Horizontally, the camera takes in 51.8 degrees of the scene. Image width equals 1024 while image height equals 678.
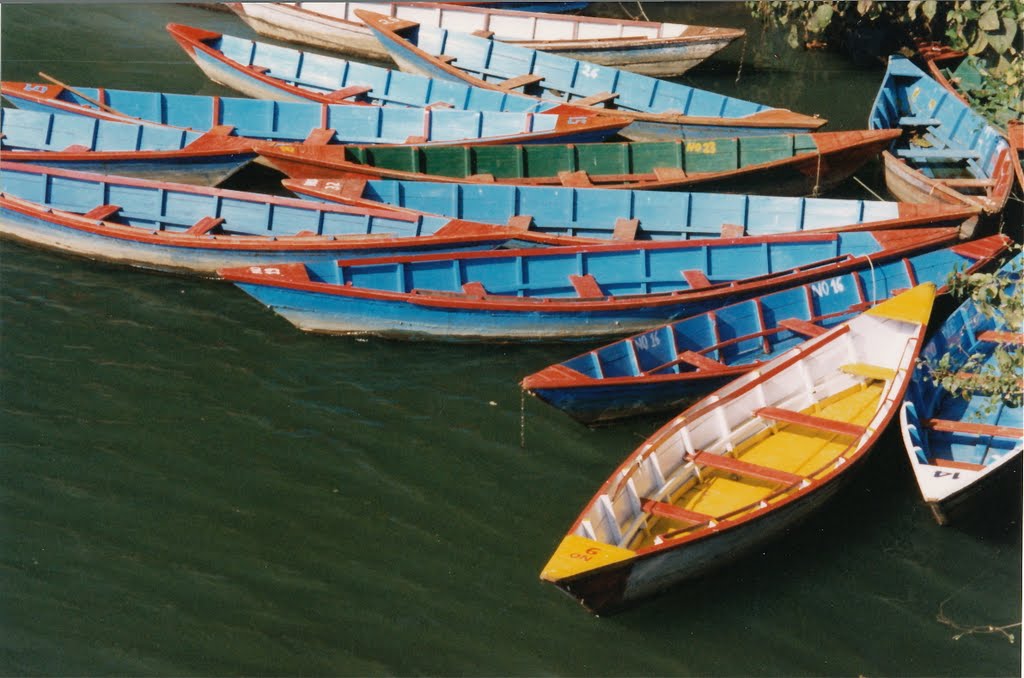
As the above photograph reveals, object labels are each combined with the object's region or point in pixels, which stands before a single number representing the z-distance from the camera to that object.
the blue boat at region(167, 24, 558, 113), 20.27
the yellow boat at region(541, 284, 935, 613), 10.41
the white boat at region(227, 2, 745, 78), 22.44
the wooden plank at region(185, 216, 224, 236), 16.22
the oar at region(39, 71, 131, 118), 19.86
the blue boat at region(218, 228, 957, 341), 14.44
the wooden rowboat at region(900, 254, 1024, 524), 11.30
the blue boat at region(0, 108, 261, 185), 17.41
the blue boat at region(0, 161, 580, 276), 15.45
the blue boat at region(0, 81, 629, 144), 18.16
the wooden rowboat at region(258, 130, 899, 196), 17.41
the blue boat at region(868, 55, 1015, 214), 17.20
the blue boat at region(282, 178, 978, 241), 16.42
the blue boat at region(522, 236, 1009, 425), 12.62
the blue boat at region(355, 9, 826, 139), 18.91
